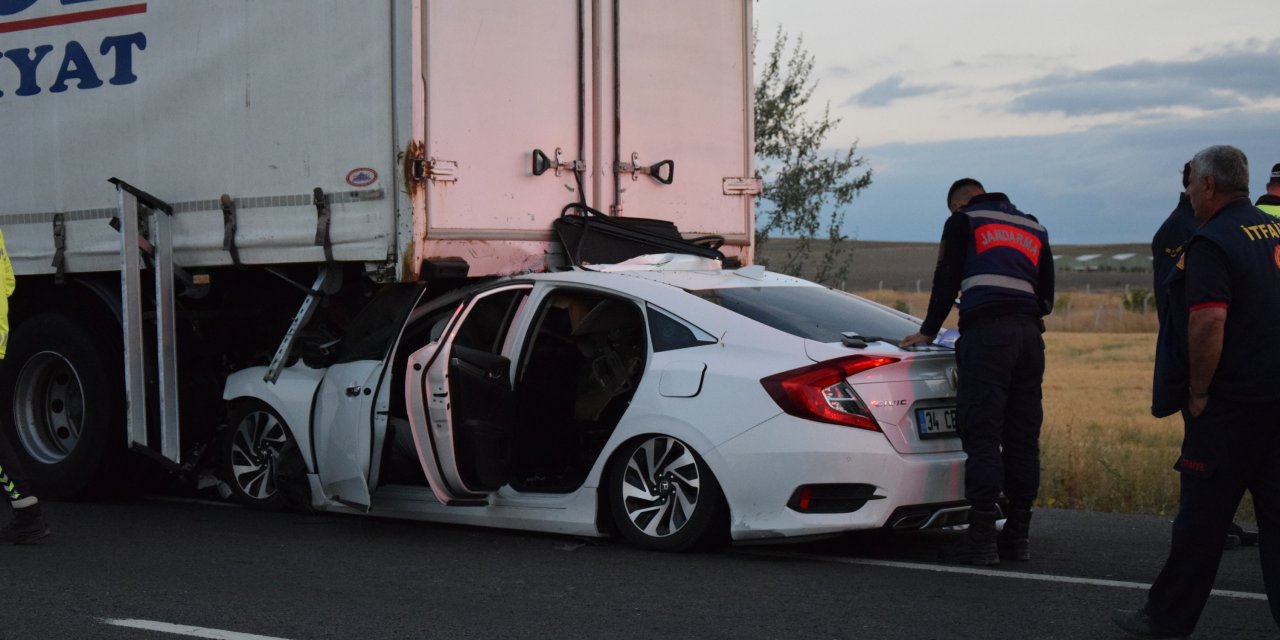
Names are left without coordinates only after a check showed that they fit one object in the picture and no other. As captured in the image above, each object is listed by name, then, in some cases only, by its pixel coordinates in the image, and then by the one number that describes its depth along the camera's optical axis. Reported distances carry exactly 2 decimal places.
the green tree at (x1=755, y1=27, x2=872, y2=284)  17.12
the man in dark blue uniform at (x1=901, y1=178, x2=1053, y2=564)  7.03
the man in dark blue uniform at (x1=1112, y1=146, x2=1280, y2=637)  5.26
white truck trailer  8.54
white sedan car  6.96
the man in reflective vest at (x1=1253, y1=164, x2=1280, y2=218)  8.11
